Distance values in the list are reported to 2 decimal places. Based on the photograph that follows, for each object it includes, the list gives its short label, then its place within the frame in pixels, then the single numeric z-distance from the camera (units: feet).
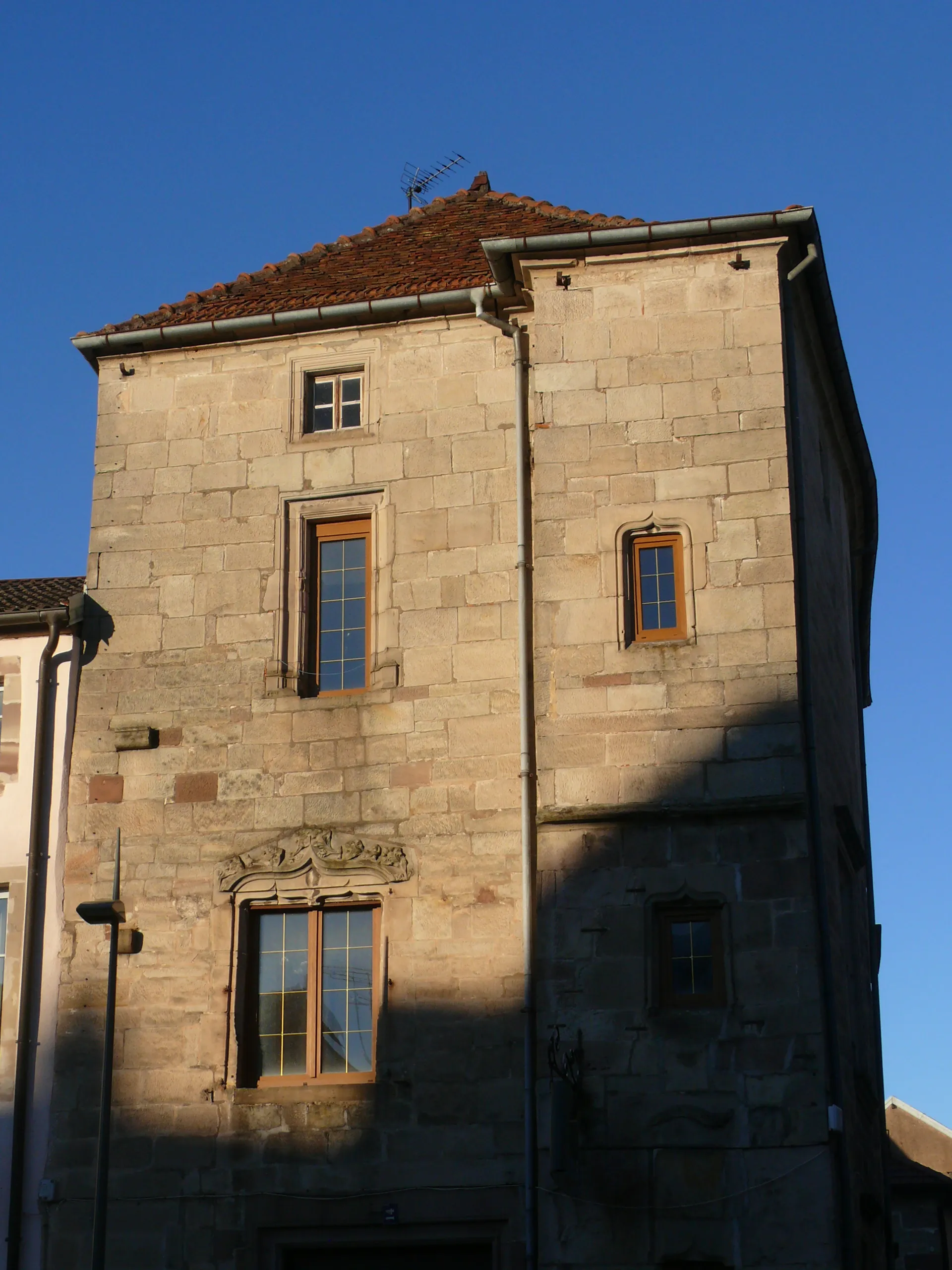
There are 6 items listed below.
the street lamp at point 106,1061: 49.65
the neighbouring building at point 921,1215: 109.29
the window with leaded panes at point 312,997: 55.01
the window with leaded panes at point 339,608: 59.36
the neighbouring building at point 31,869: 55.47
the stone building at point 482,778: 51.26
